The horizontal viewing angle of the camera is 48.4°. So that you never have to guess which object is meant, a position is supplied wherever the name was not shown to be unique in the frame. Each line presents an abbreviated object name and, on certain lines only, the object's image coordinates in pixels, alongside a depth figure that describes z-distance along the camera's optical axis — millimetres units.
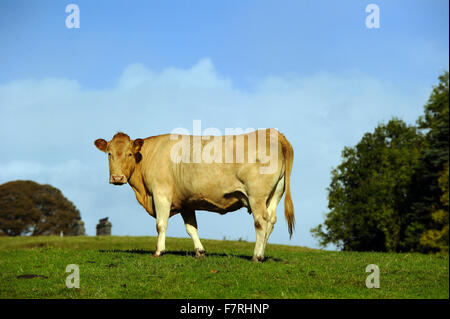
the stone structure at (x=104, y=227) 38062
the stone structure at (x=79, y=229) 43962
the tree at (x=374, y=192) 37094
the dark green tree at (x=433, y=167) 31922
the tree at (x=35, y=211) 45000
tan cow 13391
